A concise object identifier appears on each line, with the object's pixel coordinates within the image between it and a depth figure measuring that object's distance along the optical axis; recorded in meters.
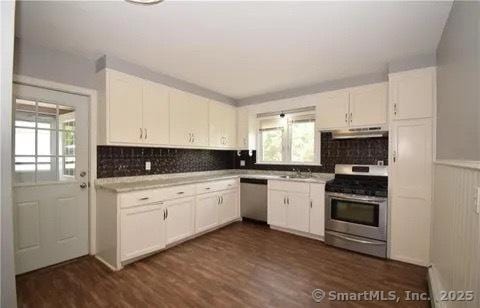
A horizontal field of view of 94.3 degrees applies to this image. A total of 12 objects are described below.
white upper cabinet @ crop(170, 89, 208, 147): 3.32
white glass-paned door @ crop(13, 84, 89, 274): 2.30
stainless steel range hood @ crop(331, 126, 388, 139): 3.05
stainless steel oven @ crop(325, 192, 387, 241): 2.76
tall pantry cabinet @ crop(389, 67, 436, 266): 2.50
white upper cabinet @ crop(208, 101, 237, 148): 4.02
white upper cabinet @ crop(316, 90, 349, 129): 3.30
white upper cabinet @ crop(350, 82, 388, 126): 2.98
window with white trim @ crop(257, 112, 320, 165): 4.00
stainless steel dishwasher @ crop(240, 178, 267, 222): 3.96
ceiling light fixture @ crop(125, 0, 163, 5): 1.60
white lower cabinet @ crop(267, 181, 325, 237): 3.30
